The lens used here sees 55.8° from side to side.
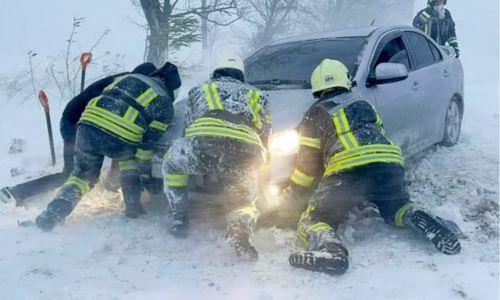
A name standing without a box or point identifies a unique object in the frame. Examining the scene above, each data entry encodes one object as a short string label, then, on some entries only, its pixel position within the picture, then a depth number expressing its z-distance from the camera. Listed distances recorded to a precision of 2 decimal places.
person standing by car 8.46
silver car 4.07
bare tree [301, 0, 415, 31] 22.98
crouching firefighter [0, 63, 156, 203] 4.51
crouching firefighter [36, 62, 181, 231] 3.97
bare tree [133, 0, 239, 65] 8.59
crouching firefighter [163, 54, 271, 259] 3.55
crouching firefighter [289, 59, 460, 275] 3.43
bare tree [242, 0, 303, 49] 18.02
